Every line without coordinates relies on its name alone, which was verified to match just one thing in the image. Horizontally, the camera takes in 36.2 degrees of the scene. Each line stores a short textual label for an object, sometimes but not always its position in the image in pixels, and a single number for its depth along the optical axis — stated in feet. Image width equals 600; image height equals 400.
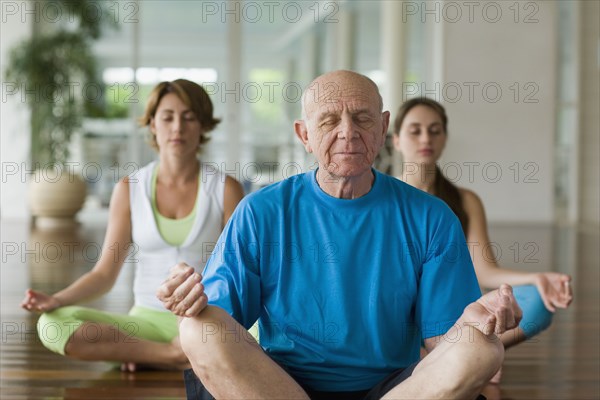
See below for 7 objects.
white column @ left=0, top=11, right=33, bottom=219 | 33.71
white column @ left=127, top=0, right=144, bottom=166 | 36.45
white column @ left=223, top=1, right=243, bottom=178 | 36.78
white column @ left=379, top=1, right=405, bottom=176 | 35.99
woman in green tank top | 10.74
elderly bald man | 6.82
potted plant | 31.55
